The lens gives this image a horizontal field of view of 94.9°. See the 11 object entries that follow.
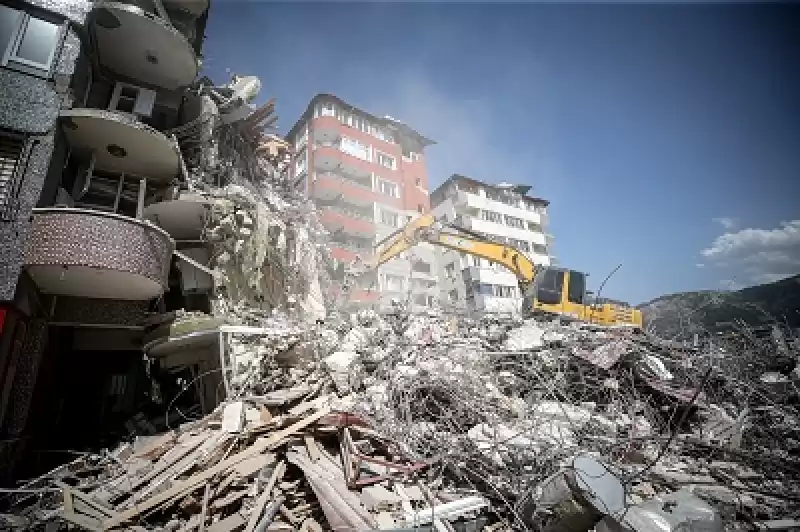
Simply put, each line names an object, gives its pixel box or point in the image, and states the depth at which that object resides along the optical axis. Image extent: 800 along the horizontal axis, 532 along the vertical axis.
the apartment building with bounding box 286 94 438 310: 34.03
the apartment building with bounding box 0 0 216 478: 7.98
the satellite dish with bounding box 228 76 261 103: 16.71
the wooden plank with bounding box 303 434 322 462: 5.95
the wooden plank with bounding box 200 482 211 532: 4.91
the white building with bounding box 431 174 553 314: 37.28
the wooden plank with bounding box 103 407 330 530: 5.22
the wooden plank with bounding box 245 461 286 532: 4.89
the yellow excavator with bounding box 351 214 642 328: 12.85
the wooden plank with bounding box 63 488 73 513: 5.47
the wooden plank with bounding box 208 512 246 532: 4.89
